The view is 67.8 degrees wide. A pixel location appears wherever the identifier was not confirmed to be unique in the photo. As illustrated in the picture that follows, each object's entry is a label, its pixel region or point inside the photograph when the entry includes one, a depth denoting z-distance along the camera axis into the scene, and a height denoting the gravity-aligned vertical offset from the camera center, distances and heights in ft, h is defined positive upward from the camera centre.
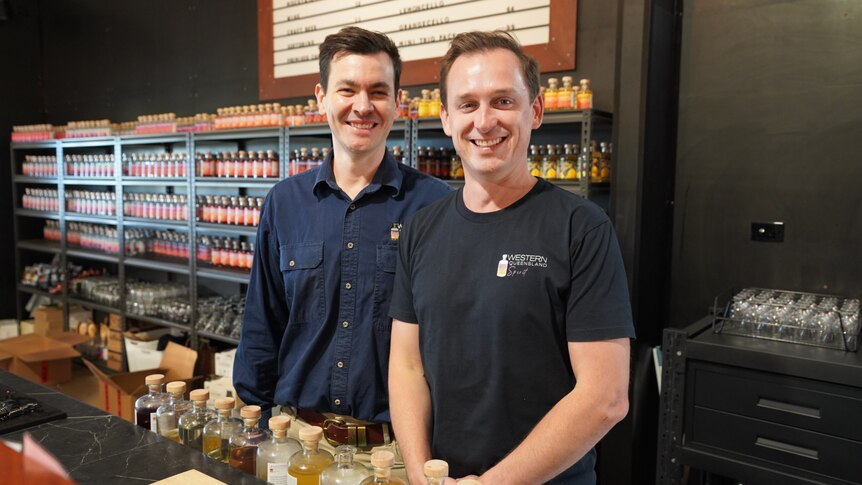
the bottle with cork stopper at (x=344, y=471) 3.75 -1.66
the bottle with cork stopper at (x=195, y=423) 4.66 -1.71
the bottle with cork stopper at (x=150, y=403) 5.00 -1.71
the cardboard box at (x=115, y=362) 18.15 -5.03
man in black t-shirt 4.27 -0.81
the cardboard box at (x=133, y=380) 12.45 -4.02
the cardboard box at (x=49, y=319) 20.30 -4.27
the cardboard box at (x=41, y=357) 15.39 -4.19
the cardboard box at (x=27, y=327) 21.35 -4.75
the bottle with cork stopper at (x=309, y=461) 3.95 -1.71
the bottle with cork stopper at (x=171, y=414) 4.87 -1.74
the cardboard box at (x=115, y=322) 18.39 -3.91
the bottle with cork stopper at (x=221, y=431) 4.54 -1.72
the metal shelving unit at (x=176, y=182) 11.69 +0.12
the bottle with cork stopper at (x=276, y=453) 4.13 -1.73
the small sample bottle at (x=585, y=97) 10.09 +1.50
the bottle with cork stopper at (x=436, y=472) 3.35 -1.47
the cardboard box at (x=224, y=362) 14.10 -3.86
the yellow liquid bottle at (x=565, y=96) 10.24 +1.54
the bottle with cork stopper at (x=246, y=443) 4.38 -1.75
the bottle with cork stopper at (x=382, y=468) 3.48 -1.50
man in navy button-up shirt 5.80 -0.64
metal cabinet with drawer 7.03 -2.51
